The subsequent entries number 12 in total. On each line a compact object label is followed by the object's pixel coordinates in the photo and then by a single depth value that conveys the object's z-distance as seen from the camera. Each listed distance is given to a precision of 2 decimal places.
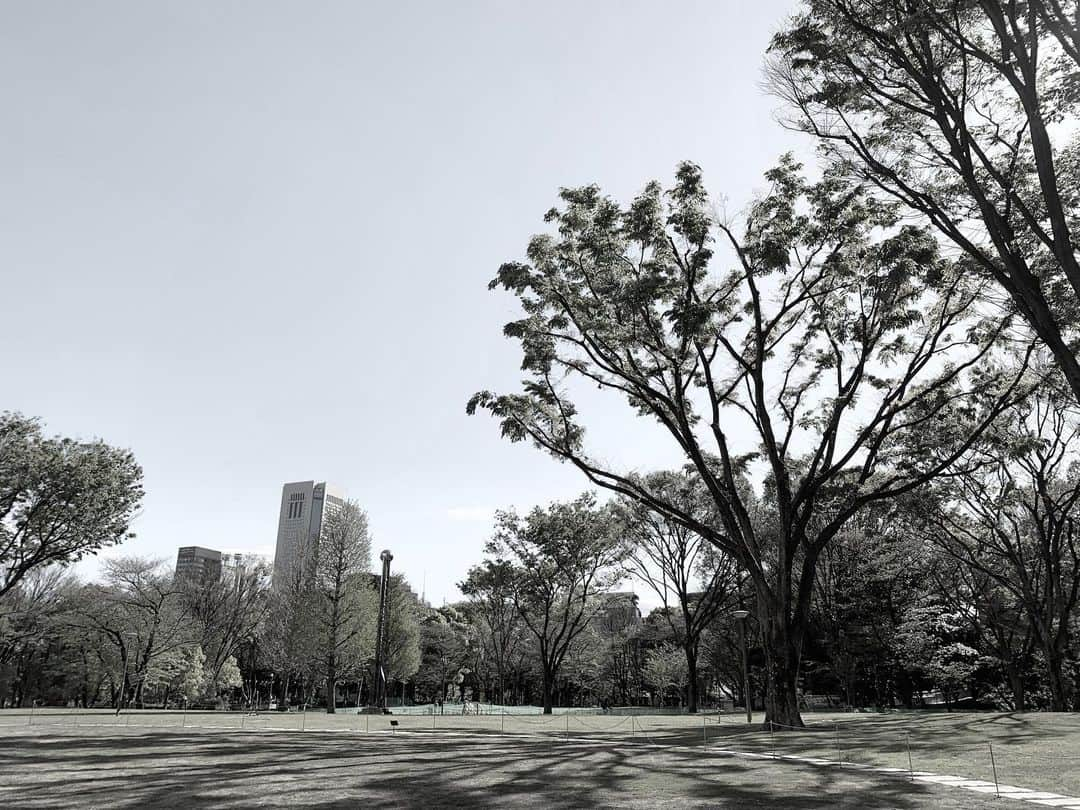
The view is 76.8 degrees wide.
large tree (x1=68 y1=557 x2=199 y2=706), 47.09
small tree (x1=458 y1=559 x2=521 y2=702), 47.09
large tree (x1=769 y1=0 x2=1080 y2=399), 10.74
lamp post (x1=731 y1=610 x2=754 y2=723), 22.62
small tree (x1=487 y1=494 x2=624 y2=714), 43.81
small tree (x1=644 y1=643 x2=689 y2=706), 60.97
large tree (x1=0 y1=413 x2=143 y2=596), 29.62
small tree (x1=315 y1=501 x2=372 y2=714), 44.41
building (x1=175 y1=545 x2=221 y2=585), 57.59
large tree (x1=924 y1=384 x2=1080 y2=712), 26.53
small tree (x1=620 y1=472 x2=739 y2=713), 38.69
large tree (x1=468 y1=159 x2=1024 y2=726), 19.89
